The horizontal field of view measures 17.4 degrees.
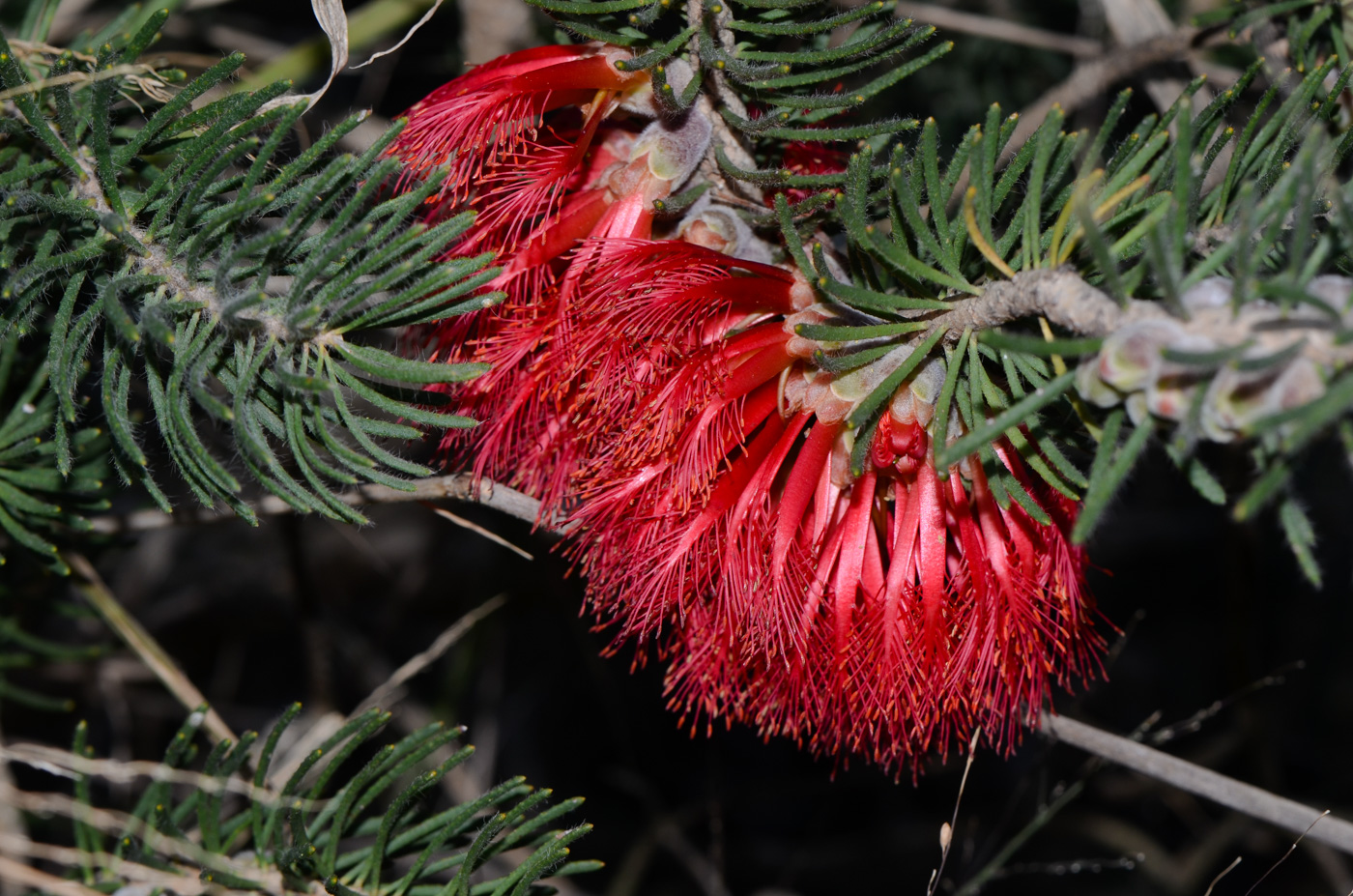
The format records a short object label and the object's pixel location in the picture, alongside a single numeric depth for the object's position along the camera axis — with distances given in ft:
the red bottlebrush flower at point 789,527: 1.28
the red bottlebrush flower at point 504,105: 1.29
